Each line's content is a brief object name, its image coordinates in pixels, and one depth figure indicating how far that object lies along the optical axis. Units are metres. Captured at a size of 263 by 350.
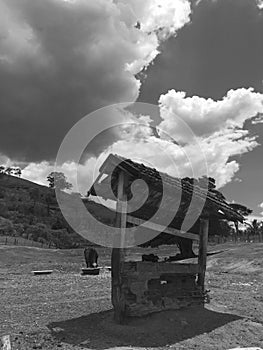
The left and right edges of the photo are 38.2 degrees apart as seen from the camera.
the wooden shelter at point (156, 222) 8.75
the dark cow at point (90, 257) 24.77
